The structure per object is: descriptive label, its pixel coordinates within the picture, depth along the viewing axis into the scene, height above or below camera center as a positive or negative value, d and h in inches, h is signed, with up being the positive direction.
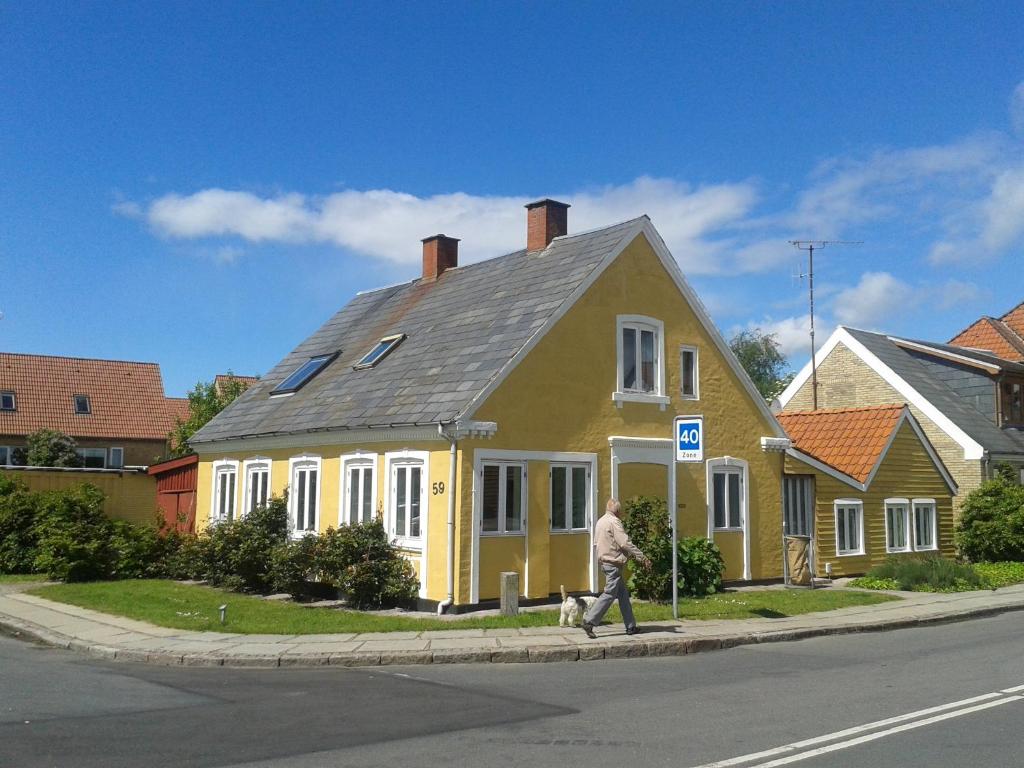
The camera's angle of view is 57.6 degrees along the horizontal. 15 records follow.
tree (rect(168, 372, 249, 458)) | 1626.5 +192.6
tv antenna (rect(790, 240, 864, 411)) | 1337.4 +182.0
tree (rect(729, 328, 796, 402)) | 2933.1 +481.2
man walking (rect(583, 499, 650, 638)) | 499.5 -30.1
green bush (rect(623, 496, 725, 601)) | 650.8 -33.0
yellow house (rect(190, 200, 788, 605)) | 624.4 +64.7
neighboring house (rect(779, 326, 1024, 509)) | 1156.5 +164.6
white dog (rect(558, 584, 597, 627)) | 540.4 -58.9
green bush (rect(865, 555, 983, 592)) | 797.2 -56.0
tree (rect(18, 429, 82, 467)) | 1633.9 +104.0
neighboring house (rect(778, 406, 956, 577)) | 868.6 +21.8
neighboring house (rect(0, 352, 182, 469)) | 1835.6 +205.6
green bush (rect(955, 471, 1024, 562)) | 1024.9 -14.0
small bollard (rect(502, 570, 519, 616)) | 583.2 -52.3
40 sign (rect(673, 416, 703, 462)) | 556.7 +43.5
